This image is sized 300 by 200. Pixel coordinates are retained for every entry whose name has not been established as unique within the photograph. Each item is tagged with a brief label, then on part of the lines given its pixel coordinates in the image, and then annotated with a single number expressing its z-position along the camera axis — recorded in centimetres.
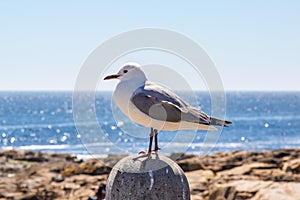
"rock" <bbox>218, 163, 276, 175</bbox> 2038
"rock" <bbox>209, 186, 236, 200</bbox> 1453
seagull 577
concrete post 596
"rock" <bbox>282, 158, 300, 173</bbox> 1973
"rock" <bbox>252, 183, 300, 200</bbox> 1278
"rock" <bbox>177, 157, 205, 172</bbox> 2294
